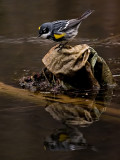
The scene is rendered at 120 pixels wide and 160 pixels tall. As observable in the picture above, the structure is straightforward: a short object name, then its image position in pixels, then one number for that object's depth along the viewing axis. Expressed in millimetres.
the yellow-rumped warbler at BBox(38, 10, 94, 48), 11312
